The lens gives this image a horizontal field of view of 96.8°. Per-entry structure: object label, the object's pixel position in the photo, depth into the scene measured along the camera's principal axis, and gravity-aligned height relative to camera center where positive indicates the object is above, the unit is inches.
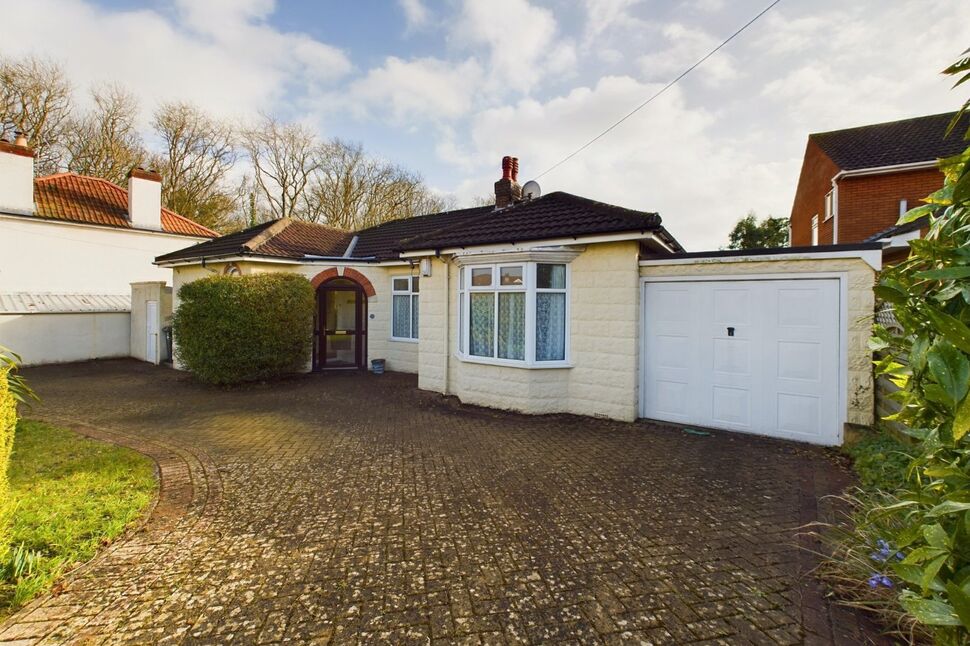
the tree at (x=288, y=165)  1108.5 +409.9
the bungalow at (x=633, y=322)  243.1 +2.6
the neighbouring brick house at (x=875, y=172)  567.2 +211.6
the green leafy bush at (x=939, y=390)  61.4 -9.9
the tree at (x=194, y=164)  951.6 +359.4
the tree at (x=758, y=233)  1096.2 +246.6
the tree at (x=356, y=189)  1118.1 +352.8
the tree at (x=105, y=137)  842.2 +364.2
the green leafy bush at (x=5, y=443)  120.7 -36.7
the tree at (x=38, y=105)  740.0 +382.8
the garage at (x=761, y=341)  236.7 -8.5
